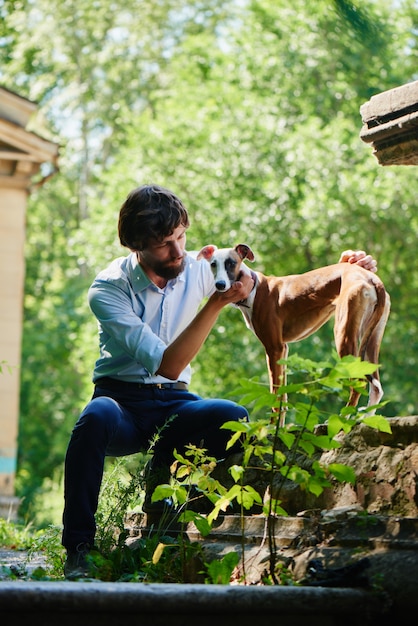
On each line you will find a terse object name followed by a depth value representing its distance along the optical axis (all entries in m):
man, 4.11
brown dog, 4.41
